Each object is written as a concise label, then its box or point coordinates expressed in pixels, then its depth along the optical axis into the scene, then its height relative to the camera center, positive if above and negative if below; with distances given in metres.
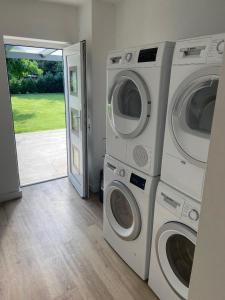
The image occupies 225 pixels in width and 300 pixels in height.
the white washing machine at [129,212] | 1.61 -1.01
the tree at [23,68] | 9.00 +0.60
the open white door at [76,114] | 2.52 -0.36
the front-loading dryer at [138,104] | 1.40 -0.13
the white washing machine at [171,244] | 1.32 -1.00
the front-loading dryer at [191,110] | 1.13 -0.13
